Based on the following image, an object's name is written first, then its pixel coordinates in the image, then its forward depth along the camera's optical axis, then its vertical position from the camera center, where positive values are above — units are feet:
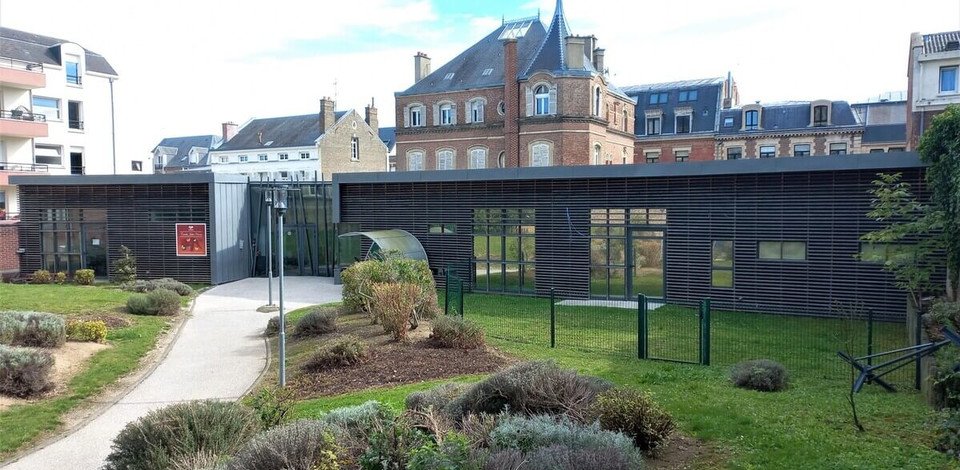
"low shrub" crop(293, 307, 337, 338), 50.37 -7.57
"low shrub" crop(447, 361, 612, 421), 24.80 -6.30
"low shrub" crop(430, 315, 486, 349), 43.68 -7.21
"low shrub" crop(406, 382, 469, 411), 26.47 -7.06
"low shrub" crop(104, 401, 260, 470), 22.95 -7.13
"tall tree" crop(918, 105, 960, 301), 48.19 +2.58
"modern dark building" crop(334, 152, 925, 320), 59.26 -1.32
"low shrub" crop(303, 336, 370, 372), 41.24 -7.99
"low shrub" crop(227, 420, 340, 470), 19.74 -6.52
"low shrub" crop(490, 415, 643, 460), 20.03 -6.33
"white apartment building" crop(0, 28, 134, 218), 119.14 +19.57
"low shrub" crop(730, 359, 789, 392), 32.86 -7.56
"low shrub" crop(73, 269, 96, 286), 82.64 -6.63
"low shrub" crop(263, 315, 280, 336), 54.03 -8.28
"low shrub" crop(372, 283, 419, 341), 45.98 -5.82
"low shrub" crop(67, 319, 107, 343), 49.25 -7.74
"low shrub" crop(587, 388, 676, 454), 22.58 -6.51
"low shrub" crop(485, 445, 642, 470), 18.26 -6.29
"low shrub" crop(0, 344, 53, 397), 37.63 -8.13
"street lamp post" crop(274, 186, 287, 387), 43.30 +0.78
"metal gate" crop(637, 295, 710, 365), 40.38 -8.44
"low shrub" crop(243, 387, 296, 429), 25.38 -6.86
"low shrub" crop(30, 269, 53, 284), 83.72 -6.74
